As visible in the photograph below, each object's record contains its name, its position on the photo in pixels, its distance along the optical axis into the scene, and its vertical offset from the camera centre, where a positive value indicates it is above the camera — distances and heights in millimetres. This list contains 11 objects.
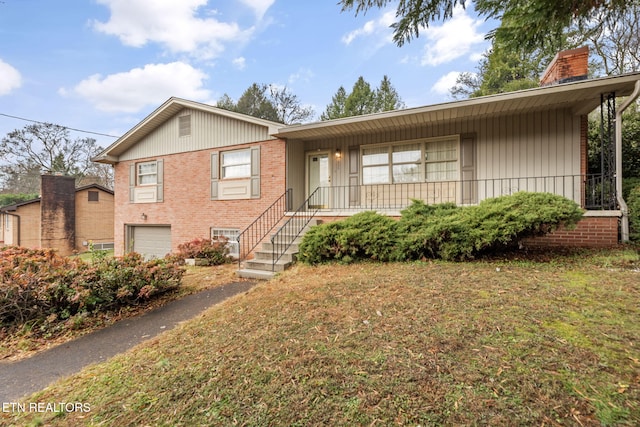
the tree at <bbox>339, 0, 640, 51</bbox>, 2996 +2308
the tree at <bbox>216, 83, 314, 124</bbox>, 27797 +11093
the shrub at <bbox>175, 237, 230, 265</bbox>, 8469 -1058
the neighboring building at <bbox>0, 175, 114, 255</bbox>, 16797 -165
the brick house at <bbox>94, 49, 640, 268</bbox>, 6496 +1627
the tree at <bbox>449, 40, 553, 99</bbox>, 16667 +9230
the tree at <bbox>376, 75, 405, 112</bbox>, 25172 +10769
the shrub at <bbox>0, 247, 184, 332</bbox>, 4203 -1103
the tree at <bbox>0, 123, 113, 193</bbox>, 23406 +5716
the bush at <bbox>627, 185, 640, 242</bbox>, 5500 -21
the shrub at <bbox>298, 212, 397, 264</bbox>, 5656 -517
